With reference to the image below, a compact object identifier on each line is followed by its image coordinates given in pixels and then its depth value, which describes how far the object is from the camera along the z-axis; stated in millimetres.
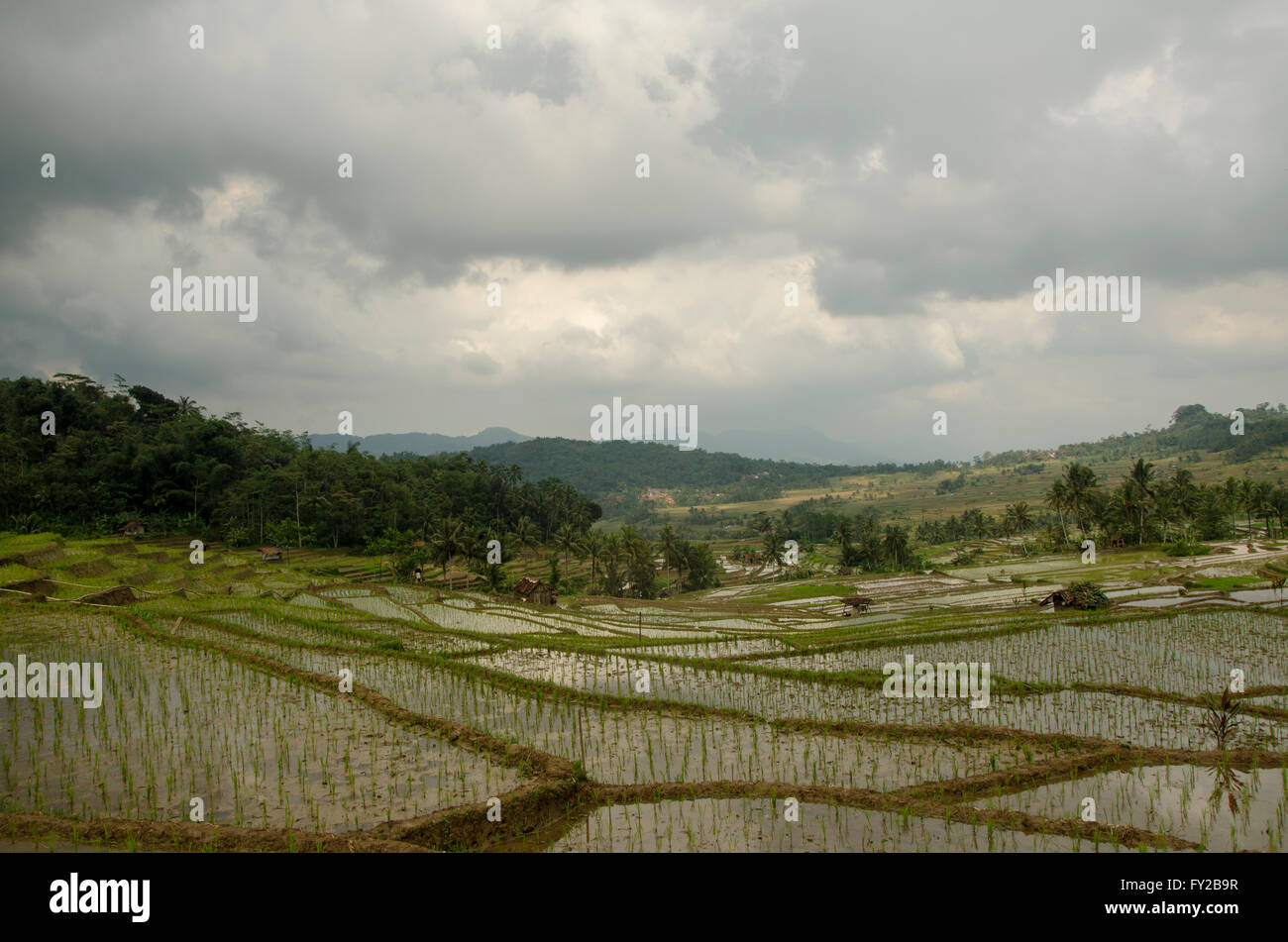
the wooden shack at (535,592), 36000
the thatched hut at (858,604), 29002
